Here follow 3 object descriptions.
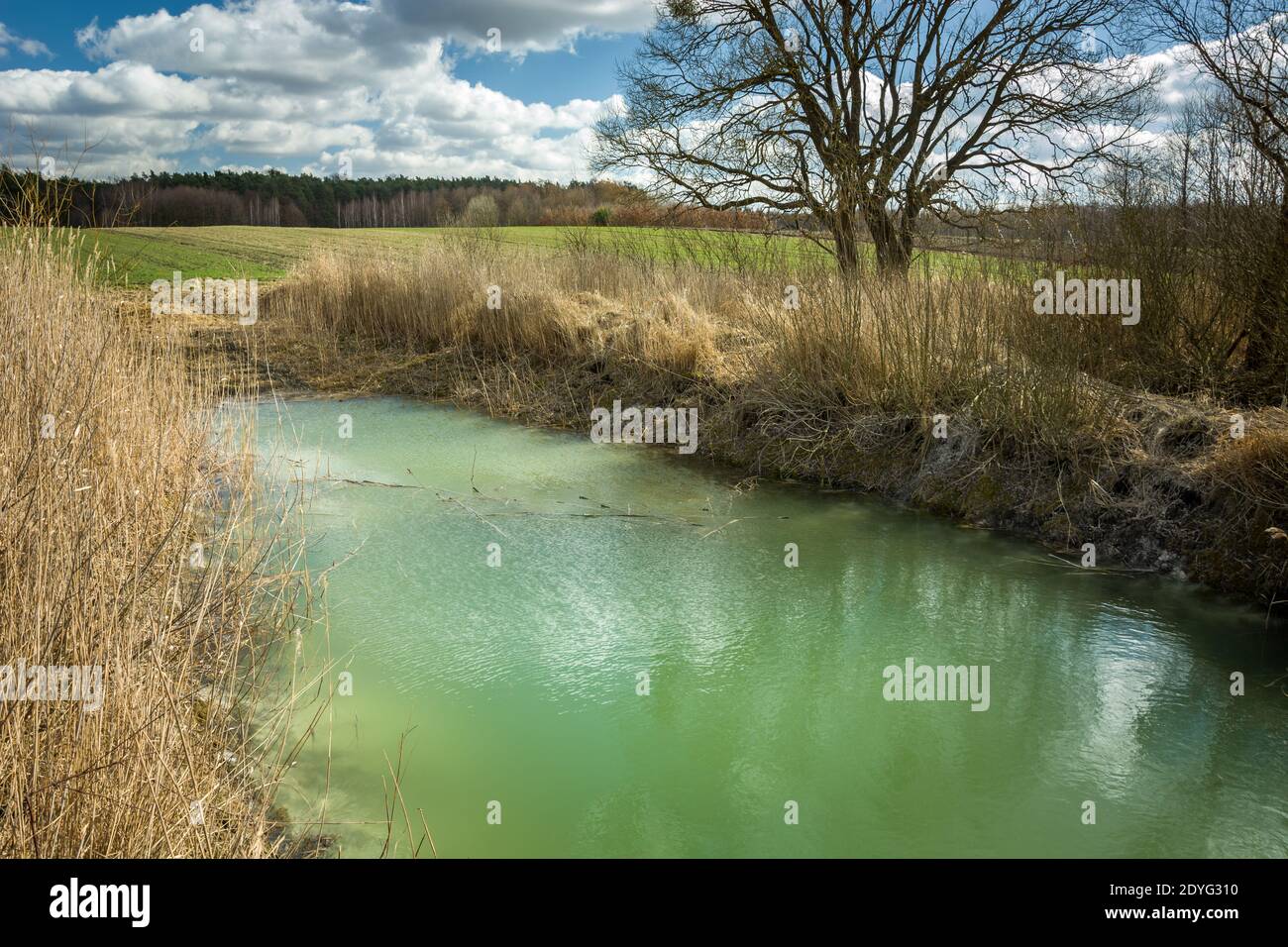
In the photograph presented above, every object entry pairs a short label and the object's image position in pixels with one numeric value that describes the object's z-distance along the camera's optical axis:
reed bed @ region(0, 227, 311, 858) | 2.45
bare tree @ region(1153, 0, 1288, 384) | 6.84
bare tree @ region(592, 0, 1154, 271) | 13.63
